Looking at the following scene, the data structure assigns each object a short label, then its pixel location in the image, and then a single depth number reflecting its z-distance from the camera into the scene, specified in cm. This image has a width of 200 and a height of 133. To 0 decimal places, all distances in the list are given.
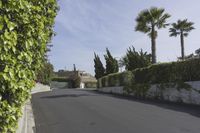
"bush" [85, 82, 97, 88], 3569
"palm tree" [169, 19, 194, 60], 2120
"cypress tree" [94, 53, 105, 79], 2242
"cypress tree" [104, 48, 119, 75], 2051
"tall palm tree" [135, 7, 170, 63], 1602
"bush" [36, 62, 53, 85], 2439
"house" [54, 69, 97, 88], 3232
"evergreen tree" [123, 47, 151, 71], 1629
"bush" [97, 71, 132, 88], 1245
